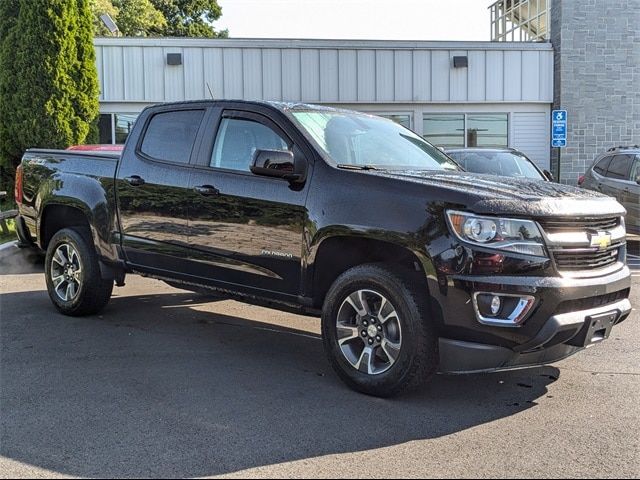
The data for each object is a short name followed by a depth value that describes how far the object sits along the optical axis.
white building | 16.42
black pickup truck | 3.78
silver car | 11.15
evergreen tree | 13.59
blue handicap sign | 14.39
